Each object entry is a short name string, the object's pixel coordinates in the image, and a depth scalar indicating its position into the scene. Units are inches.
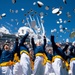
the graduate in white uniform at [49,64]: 269.1
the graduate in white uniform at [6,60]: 232.3
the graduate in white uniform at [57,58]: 252.5
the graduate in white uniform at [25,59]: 243.7
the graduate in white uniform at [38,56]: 261.3
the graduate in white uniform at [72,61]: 264.1
